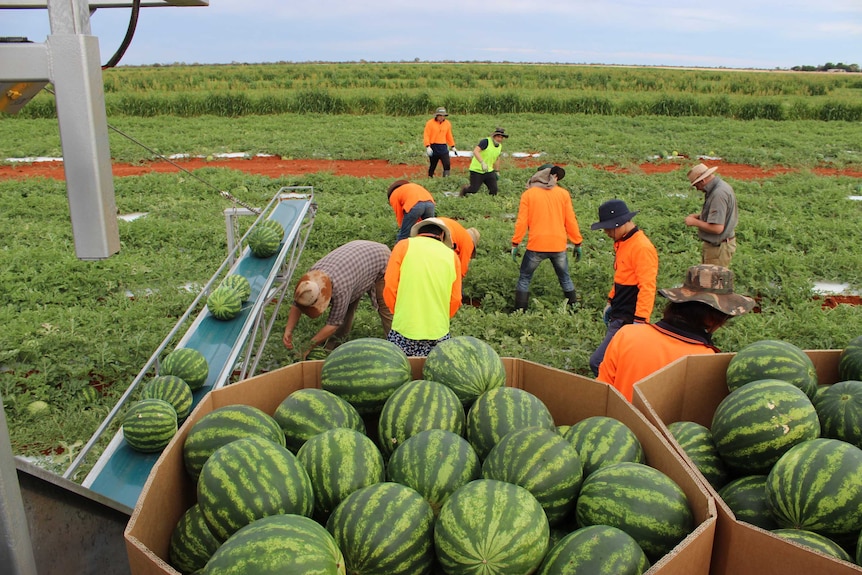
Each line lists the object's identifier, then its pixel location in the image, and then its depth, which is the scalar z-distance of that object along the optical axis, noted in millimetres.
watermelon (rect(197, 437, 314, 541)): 1562
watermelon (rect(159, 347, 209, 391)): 4035
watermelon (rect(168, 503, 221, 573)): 1658
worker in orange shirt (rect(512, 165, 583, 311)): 6996
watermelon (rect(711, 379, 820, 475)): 1940
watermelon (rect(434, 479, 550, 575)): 1429
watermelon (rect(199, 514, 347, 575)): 1302
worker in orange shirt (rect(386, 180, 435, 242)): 7211
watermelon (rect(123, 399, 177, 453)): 3307
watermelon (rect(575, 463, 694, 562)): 1565
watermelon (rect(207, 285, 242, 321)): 4820
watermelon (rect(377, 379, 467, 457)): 1989
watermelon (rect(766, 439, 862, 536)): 1643
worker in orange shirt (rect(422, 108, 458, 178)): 13445
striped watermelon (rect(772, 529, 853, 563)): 1550
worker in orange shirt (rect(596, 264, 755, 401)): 3088
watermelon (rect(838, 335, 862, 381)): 2475
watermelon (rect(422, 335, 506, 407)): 2234
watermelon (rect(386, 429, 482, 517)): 1697
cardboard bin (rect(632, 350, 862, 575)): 1401
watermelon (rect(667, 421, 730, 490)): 2066
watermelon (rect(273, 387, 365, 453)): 1996
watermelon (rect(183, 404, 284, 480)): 1836
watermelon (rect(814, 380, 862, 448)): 2041
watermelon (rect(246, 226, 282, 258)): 5984
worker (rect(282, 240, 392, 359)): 5242
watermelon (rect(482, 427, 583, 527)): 1673
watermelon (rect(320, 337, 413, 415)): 2229
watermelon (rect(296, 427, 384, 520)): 1707
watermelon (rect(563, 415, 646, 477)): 1821
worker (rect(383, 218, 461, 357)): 4434
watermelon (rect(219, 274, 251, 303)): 5074
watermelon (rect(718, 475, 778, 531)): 1810
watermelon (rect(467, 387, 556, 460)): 1953
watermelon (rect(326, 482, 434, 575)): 1484
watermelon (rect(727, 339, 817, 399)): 2336
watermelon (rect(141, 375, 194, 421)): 3859
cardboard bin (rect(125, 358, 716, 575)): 1433
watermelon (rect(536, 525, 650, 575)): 1396
